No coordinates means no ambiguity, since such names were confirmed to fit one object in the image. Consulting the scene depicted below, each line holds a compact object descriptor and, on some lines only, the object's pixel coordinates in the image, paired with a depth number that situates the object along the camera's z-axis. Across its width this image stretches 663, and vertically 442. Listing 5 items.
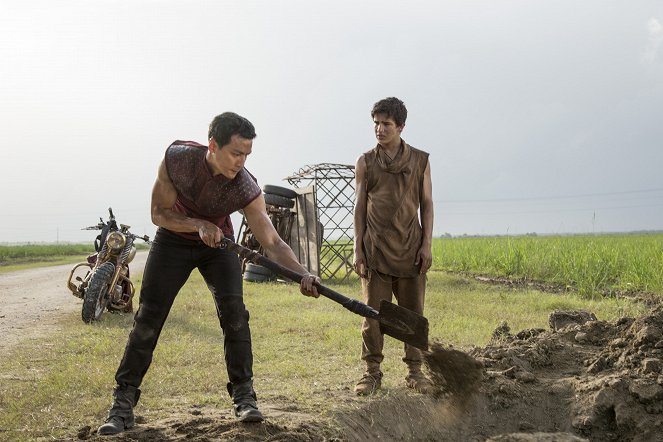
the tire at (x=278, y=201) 13.00
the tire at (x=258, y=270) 13.17
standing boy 4.21
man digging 3.42
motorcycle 7.79
